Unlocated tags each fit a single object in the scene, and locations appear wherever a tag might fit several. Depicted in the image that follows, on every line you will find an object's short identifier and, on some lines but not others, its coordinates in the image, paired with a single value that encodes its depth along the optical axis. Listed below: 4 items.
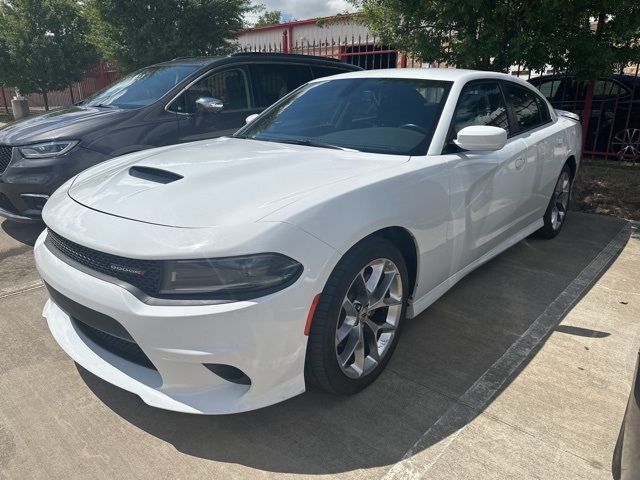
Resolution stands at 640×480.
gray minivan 4.46
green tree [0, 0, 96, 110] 15.27
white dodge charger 2.03
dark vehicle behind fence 7.89
